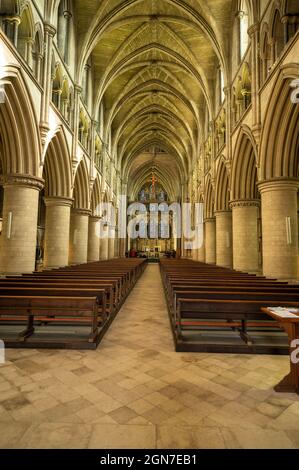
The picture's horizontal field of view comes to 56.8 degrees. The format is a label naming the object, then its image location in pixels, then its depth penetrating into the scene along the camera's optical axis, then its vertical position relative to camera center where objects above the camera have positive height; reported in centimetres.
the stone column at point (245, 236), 1270 +89
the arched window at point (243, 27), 1273 +1069
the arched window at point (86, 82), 1692 +1074
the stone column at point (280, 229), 907 +90
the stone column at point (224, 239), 1589 +93
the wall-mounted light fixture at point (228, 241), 1600 +82
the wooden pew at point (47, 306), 448 -85
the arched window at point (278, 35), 902 +725
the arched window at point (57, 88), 1209 +737
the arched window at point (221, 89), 1717 +1038
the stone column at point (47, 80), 1002 +646
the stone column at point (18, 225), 905 +95
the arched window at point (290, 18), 814 +702
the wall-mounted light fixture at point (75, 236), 1650 +109
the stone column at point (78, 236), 1638 +110
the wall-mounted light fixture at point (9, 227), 904 +88
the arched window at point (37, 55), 992 +720
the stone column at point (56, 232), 1282 +104
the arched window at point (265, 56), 980 +711
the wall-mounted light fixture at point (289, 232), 904 +77
